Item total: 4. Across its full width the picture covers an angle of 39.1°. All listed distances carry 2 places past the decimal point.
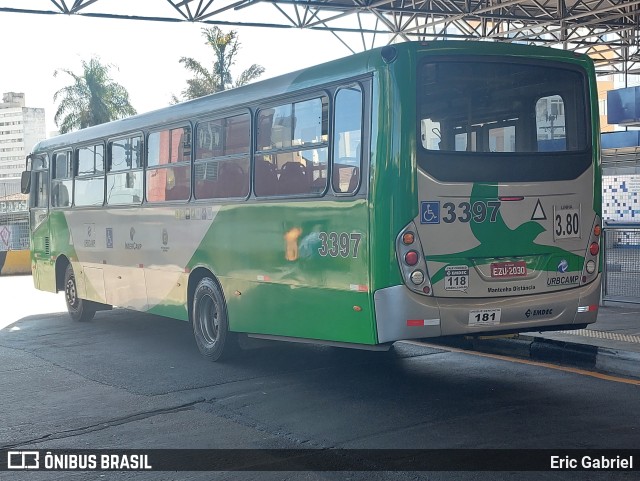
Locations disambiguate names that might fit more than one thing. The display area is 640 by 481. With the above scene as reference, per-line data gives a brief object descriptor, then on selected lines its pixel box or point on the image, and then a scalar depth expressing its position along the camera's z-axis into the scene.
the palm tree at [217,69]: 47.88
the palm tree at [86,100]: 51.90
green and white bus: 7.62
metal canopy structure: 20.43
